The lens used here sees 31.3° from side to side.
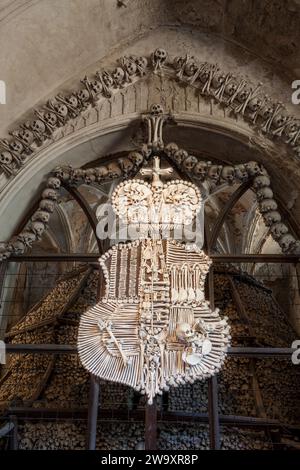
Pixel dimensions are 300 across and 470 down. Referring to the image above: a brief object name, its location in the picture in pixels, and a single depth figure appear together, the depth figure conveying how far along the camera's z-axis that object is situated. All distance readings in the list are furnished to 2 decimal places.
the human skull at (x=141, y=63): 3.98
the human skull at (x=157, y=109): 3.85
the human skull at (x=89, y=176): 3.82
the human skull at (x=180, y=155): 3.76
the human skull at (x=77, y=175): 3.80
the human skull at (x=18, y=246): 3.59
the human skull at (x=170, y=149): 3.81
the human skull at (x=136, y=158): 3.81
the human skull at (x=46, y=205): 3.74
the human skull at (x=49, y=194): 3.75
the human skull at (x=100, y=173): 3.83
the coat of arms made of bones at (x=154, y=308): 2.83
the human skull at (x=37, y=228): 3.67
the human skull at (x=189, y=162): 3.76
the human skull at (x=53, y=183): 3.77
